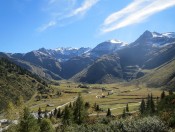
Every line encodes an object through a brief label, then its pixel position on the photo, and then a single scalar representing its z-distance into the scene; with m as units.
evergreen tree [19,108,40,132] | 39.36
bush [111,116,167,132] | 26.27
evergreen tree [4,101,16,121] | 47.38
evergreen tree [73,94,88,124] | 61.12
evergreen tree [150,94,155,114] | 58.35
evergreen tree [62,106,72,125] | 58.95
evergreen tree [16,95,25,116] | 45.56
